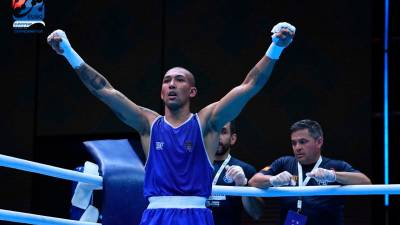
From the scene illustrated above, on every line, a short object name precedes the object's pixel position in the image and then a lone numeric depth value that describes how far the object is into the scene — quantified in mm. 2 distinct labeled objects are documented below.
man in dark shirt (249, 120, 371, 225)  6388
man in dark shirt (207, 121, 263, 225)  6768
